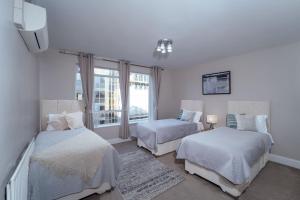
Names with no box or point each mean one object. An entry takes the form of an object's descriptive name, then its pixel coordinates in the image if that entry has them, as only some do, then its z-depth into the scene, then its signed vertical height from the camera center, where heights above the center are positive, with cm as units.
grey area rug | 197 -133
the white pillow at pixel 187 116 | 402 -49
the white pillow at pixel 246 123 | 291 -51
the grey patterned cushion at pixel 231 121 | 318 -52
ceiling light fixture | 260 +108
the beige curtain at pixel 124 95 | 407 +15
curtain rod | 331 +117
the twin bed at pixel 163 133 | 317 -84
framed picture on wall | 371 +47
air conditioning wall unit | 128 +82
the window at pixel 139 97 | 458 +10
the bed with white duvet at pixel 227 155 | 183 -86
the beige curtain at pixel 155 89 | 482 +38
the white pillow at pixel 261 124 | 290 -53
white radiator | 95 -65
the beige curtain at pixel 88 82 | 346 +47
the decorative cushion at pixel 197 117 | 407 -52
